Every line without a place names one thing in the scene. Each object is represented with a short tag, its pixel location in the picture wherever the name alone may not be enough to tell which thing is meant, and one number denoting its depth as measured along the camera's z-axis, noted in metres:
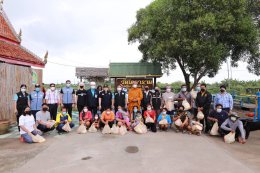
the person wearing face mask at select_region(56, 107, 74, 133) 6.01
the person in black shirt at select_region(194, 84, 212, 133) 6.26
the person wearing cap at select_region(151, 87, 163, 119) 6.83
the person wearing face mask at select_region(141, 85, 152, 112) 6.84
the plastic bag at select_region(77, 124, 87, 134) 6.00
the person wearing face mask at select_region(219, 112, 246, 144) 5.42
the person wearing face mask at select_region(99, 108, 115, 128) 6.20
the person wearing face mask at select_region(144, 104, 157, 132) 6.21
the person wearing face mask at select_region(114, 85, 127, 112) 6.69
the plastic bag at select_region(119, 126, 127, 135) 5.87
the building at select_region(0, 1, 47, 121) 7.02
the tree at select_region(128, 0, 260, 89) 12.59
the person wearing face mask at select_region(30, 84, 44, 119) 6.13
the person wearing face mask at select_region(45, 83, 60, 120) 6.30
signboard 11.60
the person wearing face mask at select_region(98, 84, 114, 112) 6.58
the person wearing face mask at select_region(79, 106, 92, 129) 6.22
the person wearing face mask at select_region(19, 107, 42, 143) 5.20
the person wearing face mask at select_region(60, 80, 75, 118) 6.49
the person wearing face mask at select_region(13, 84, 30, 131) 5.97
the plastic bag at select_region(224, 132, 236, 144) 5.35
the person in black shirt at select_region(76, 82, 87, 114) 6.54
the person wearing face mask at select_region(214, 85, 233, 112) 6.07
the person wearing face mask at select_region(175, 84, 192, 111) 6.69
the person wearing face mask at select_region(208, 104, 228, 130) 5.83
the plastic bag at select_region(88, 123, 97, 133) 6.11
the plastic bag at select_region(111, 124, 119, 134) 5.91
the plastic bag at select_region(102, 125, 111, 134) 5.95
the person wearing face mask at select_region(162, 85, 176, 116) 6.70
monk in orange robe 6.65
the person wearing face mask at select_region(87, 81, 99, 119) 6.52
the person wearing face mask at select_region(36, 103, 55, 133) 5.70
